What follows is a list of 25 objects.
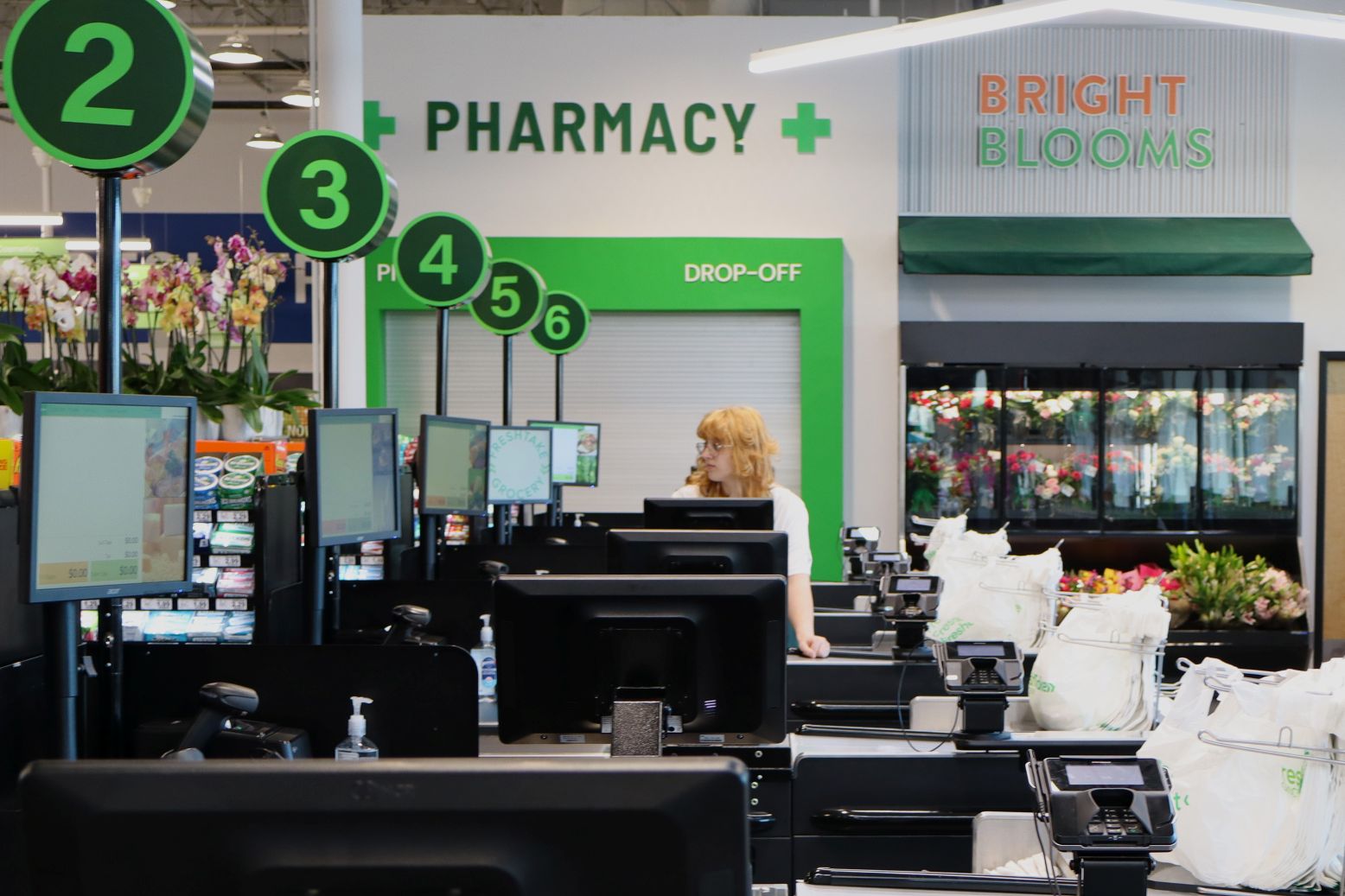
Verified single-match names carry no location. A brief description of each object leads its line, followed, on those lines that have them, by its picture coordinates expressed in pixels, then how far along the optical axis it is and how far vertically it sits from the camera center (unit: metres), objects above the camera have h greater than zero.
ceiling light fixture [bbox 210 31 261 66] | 10.70 +2.90
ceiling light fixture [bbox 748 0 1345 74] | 5.37 +1.63
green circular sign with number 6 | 8.73 +0.78
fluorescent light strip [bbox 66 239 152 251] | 12.80 +1.92
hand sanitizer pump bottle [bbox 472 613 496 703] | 3.81 -0.53
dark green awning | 10.27 +1.44
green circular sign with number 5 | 7.23 +0.76
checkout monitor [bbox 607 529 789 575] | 3.66 -0.23
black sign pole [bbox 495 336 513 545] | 6.02 -0.28
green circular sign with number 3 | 4.02 +0.70
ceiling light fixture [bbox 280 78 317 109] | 12.41 +2.98
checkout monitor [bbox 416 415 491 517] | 4.54 -0.03
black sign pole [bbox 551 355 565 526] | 7.85 -0.19
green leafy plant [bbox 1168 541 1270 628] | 8.38 -0.72
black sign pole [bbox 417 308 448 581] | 4.64 -0.19
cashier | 4.75 -0.06
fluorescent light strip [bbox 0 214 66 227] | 11.90 +1.87
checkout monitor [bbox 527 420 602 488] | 7.78 +0.02
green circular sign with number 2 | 2.46 +0.62
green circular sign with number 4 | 5.50 +0.72
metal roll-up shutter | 10.80 +0.57
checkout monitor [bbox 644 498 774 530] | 4.57 -0.17
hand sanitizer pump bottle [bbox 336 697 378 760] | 2.35 -0.46
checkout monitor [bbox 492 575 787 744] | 2.70 -0.34
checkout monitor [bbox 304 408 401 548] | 3.35 -0.05
